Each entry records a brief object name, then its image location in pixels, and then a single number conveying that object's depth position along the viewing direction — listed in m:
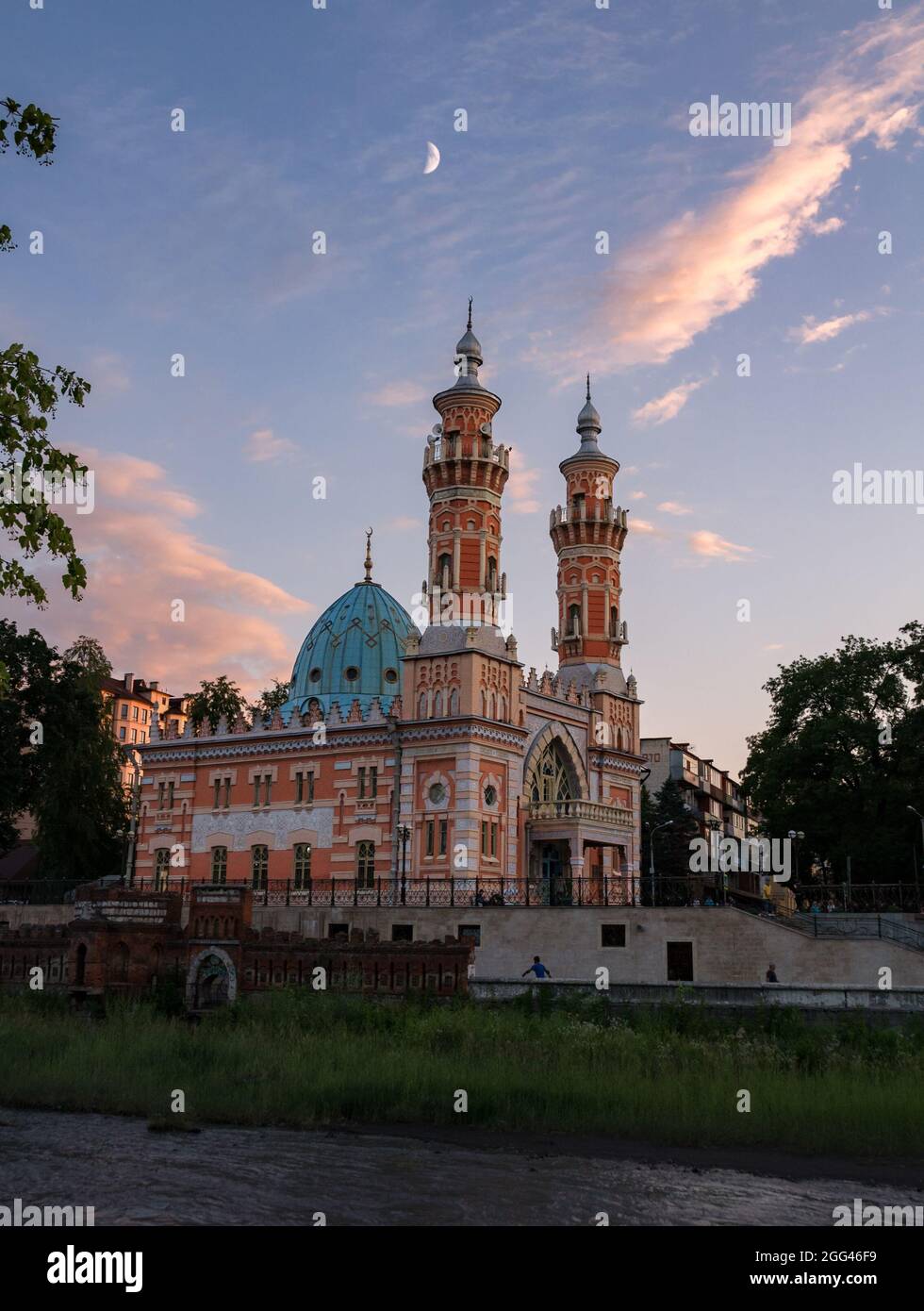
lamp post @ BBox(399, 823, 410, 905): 48.06
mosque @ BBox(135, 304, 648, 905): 49.56
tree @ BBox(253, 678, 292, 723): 78.81
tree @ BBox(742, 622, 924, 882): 55.72
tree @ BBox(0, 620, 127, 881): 58.78
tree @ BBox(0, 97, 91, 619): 14.12
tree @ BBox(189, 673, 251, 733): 76.00
